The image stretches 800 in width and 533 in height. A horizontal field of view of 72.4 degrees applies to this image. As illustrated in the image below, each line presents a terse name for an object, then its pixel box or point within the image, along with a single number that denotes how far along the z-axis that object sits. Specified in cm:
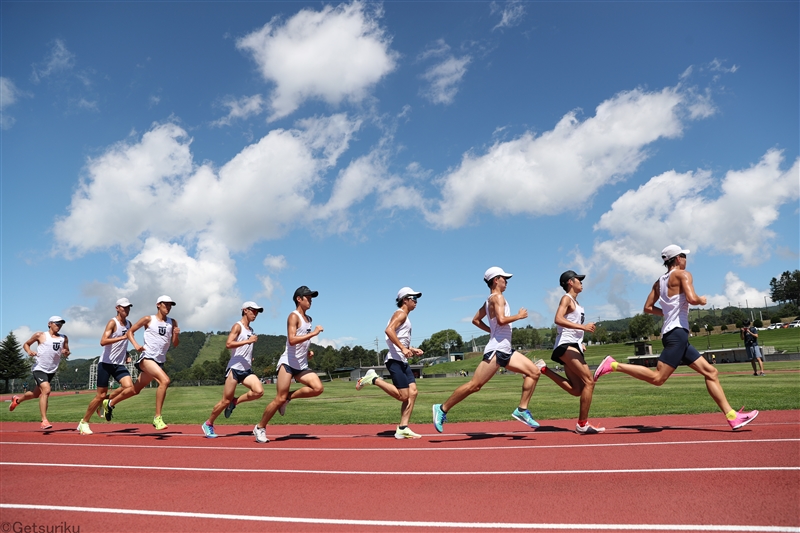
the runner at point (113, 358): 1011
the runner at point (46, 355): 1104
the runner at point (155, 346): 954
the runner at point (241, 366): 905
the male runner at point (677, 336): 727
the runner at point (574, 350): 756
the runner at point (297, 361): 836
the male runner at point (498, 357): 768
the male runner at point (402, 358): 823
